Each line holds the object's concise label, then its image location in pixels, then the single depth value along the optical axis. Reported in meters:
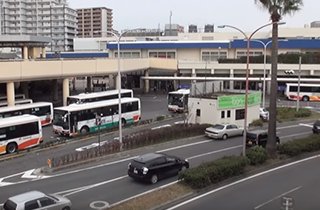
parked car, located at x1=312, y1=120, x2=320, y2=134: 37.69
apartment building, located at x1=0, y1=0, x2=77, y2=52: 146.38
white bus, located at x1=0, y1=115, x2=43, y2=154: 31.20
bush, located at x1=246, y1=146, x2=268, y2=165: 25.98
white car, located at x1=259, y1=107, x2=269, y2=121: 47.28
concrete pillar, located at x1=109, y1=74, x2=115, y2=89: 84.56
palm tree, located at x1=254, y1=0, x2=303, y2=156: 27.52
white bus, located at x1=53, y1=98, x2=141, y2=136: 37.28
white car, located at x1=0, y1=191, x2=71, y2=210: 16.24
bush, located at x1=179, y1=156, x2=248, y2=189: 21.48
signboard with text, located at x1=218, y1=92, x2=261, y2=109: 41.56
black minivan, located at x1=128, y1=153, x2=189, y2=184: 22.53
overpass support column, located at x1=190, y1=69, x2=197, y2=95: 44.44
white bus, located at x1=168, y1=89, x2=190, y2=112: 52.09
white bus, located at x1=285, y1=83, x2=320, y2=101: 66.38
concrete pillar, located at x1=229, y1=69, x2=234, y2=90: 76.38
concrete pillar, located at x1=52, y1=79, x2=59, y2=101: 63.61
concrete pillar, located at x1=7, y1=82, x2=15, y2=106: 44.91
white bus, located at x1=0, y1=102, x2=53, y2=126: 39.49
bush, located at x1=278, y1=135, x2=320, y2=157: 28.78
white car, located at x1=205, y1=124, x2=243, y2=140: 36.25
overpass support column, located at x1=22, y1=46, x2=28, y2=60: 78.53
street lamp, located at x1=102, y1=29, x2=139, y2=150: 30.44
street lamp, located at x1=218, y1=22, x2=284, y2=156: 26.76
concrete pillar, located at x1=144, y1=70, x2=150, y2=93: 78.84
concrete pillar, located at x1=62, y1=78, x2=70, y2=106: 52.32
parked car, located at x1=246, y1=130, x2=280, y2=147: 32.38
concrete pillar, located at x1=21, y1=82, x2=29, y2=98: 59.85
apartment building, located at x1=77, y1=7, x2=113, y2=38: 183.38
